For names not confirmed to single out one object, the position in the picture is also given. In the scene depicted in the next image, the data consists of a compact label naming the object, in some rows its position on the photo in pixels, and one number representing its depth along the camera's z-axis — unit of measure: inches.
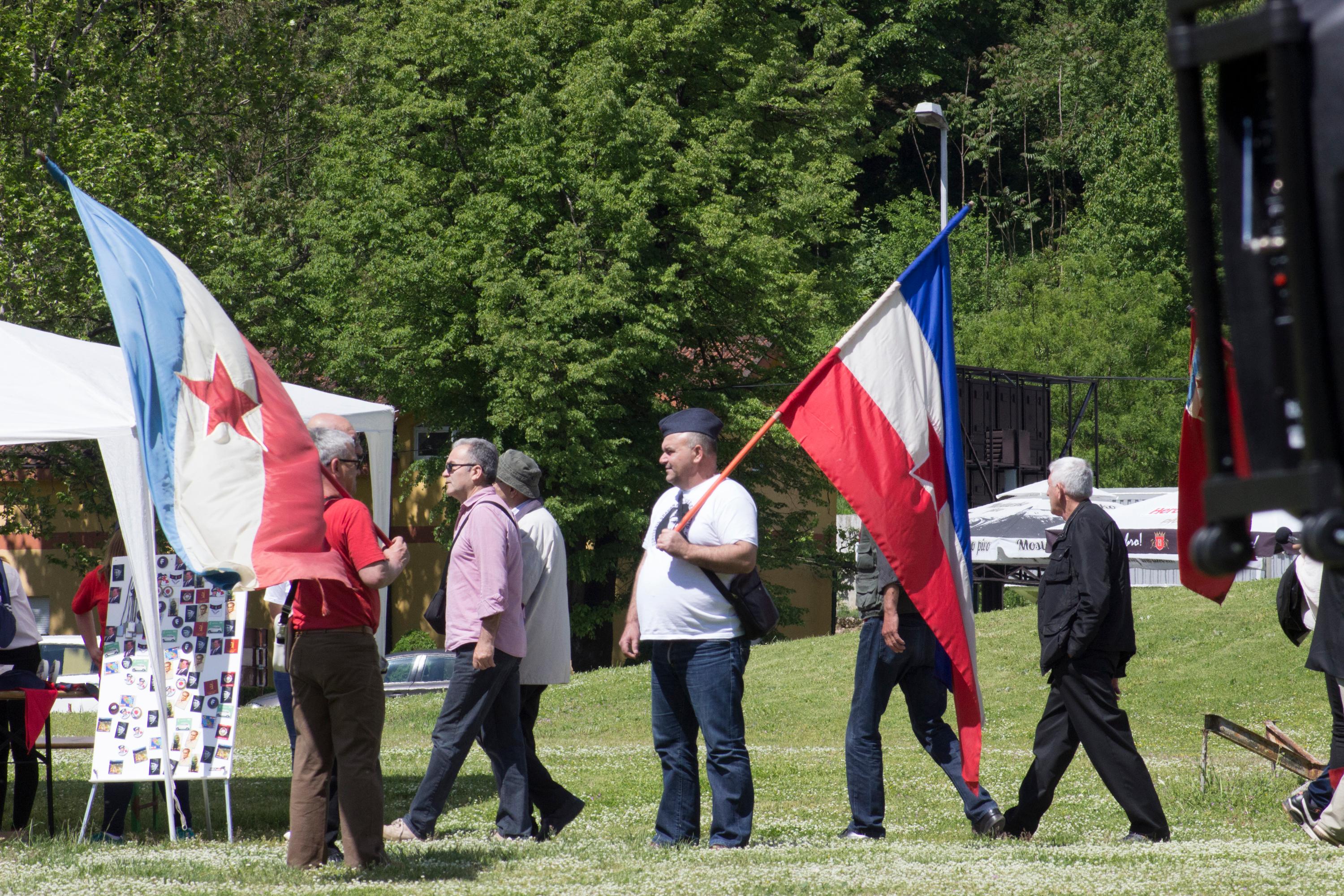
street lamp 1956.2
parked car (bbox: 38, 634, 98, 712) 1726.1
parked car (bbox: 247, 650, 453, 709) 2066.9
